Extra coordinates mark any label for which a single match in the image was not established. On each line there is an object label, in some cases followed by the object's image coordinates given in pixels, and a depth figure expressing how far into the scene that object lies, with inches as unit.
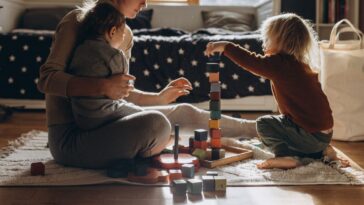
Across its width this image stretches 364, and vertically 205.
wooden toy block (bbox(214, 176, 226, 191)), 51.3
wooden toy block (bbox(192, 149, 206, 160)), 62.1
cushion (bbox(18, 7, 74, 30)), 127.6
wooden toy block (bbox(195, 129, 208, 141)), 63.4
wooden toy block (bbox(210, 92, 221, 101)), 60.7
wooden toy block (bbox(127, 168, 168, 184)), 53.4
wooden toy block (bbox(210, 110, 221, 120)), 61.2
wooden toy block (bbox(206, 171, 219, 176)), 53.5
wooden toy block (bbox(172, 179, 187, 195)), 49.7
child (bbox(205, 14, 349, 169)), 63.6
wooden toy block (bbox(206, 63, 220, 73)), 60.1
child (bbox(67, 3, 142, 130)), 53.9
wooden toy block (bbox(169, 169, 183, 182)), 54.3
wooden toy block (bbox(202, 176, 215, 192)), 51.3
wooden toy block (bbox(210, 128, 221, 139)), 61.3
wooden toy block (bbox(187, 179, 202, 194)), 49.9
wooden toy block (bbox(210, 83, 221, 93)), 60.6
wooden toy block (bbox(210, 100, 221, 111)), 60.9
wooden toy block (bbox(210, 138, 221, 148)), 61.1
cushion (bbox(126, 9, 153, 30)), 131.0
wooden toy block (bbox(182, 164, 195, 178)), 55.0
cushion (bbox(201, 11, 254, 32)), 131.9
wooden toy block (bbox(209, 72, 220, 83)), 60.5
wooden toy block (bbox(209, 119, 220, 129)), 61.6
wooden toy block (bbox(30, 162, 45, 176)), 56.3
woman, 52.7
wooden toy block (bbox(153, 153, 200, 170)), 57.4
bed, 108.0
